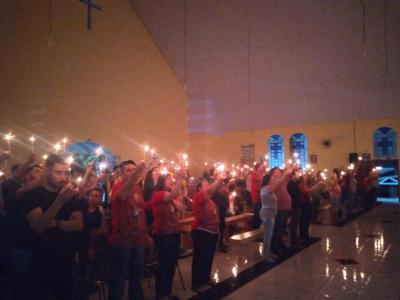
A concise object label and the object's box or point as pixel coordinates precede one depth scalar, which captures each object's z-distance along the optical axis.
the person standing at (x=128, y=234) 3.63
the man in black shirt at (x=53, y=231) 2.72
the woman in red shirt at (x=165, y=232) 4.33
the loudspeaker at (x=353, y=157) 17.27
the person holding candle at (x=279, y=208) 6.36
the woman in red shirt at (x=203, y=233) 4.79
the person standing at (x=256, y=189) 8.47
